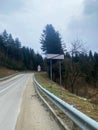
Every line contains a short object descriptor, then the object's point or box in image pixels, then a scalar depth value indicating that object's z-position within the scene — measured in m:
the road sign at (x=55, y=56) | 8.49
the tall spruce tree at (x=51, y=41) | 34.98
